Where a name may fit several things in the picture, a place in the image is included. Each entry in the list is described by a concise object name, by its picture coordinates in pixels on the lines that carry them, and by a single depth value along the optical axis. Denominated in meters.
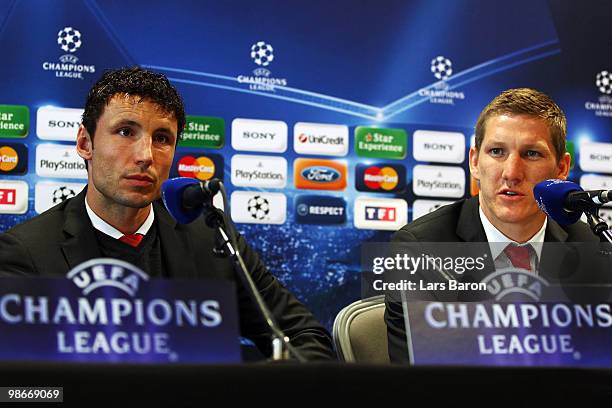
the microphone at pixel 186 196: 4.15
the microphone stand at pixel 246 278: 4.00
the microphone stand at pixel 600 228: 4.19
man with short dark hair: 4.53
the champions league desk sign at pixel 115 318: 3.65
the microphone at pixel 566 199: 4.23
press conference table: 3.50
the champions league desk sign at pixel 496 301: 3.98
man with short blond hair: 4.57
